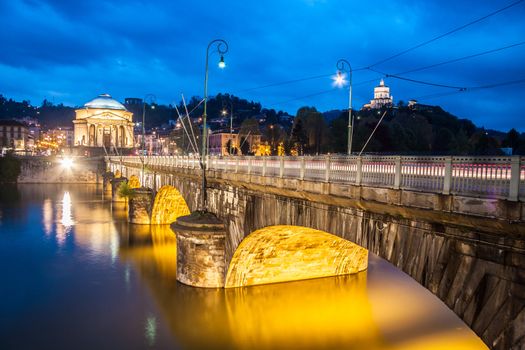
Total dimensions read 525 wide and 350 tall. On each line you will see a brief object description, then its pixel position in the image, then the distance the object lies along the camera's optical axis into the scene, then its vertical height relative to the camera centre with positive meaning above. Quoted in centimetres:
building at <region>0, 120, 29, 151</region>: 13075 +407
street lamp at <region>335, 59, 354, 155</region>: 2005 +357
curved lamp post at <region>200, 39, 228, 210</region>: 1967 -54
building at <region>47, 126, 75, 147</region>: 17218 +551
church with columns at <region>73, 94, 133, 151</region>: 11852 +651
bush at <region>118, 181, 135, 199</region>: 3841 -367
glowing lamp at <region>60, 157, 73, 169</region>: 9238 -268
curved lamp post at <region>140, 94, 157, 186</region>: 4050 -104
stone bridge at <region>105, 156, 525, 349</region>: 702 -127
